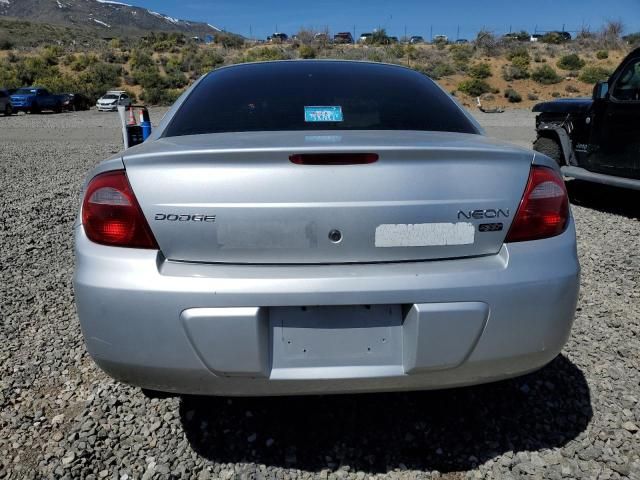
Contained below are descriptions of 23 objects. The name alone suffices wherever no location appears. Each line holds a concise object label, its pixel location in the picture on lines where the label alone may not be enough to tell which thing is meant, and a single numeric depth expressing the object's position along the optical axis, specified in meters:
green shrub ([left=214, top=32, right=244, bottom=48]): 54.59
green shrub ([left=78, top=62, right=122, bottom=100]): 39.28
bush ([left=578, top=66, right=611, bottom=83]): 35.47
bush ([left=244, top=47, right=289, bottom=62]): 43.50
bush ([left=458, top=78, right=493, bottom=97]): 34.46
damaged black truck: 5.85
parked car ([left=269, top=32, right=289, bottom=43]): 57.52
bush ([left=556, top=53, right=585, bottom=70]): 39.93
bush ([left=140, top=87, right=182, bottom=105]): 34.44
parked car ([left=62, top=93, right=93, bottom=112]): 31.50
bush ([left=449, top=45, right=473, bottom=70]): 41.97
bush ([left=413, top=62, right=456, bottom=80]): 39.34
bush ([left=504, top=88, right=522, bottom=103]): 33.12
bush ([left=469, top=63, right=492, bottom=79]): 38.83
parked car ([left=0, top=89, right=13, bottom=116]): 28.11
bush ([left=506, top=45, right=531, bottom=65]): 42.41
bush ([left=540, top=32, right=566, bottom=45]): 52.09
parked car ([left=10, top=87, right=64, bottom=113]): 29.19
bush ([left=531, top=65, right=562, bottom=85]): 36.81
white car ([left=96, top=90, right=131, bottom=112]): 31.00
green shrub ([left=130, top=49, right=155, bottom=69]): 44.91
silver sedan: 1.73
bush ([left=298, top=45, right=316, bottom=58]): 44.59
